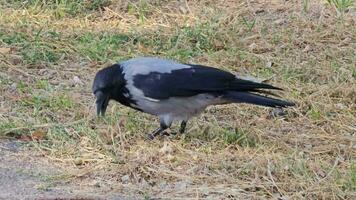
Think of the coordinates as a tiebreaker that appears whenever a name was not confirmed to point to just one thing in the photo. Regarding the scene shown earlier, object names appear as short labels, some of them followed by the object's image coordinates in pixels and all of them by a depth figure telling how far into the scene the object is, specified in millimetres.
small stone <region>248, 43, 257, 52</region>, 15705
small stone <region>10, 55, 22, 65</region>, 14984
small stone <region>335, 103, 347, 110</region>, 13030
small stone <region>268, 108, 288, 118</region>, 12773
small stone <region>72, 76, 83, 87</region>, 14189
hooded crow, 11242
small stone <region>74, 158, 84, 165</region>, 10749
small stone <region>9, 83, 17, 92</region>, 13668
